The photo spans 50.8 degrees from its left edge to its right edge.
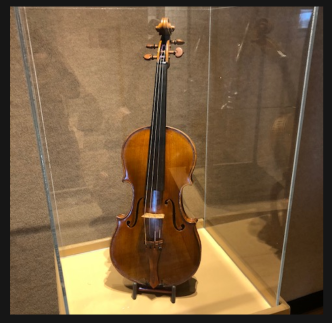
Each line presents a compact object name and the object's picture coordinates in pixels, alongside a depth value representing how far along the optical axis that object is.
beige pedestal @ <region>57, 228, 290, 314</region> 1.07
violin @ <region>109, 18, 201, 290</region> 0.97
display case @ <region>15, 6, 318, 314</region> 1.00
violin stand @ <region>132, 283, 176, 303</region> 1.08
